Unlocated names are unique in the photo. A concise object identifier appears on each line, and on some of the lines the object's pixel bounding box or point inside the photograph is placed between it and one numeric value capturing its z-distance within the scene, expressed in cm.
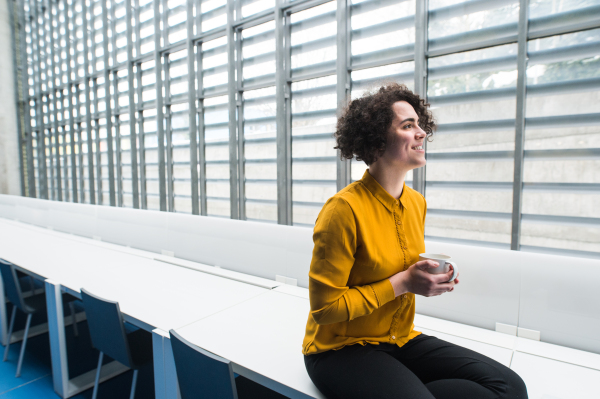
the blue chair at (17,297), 262
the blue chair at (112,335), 184
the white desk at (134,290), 199
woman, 117
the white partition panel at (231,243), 301
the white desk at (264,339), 144
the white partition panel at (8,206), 687
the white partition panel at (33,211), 604
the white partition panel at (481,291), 197
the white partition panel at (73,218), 511
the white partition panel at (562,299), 176
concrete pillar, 928
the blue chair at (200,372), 113
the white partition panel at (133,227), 406
